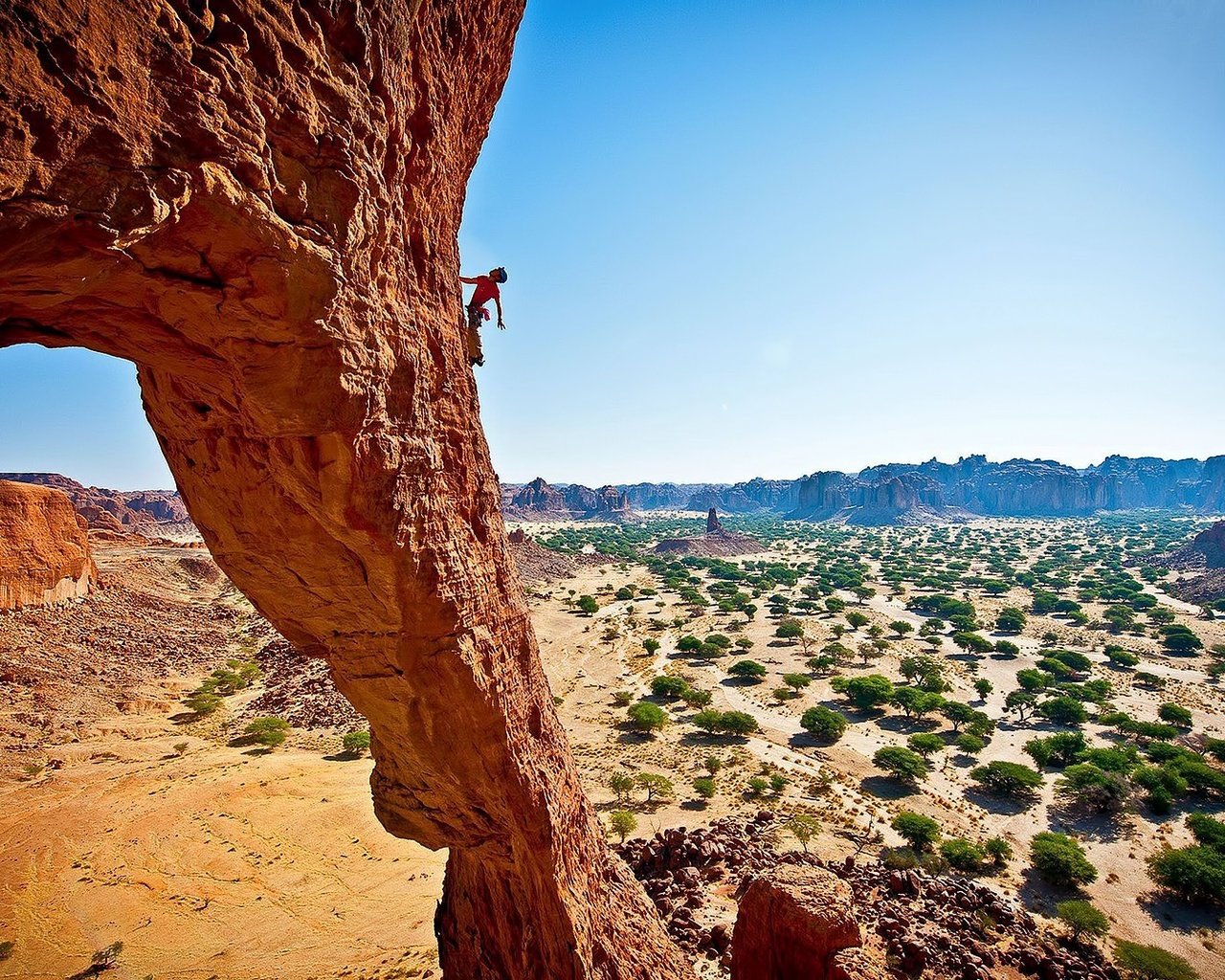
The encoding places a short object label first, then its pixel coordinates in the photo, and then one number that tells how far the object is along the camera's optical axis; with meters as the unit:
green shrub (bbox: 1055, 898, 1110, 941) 20.30
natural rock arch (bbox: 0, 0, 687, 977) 3.69
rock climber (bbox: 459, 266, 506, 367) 9.41
